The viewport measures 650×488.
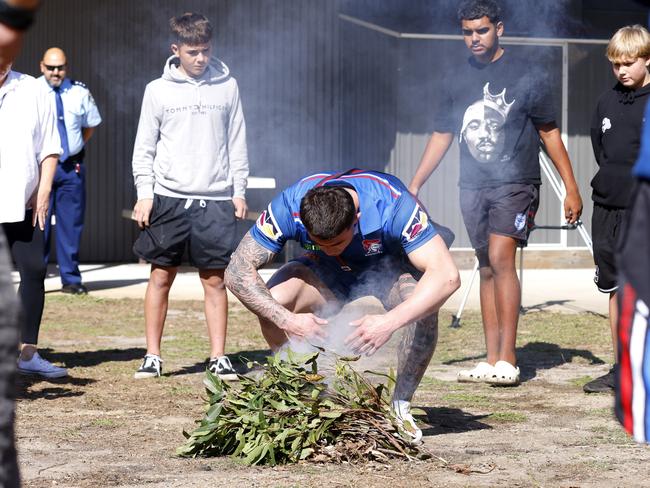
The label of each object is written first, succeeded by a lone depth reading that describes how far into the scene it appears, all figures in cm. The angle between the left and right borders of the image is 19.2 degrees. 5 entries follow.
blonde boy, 864
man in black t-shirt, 953
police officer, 1506
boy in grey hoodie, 968
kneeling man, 697
